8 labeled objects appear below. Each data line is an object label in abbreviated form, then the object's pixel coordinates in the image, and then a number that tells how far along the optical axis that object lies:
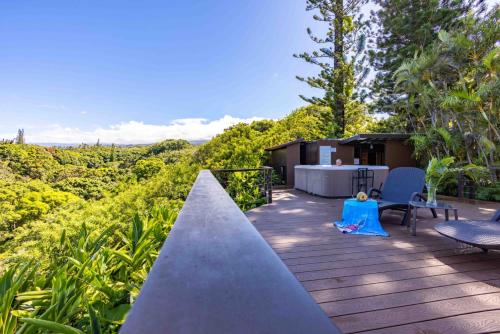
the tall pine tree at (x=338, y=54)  12.89
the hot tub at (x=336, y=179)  7.55
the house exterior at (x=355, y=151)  9.78
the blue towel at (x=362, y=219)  3.84
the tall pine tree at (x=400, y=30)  11.66
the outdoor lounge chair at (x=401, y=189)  4.29
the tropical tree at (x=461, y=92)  7.30
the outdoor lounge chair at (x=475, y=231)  2.49
